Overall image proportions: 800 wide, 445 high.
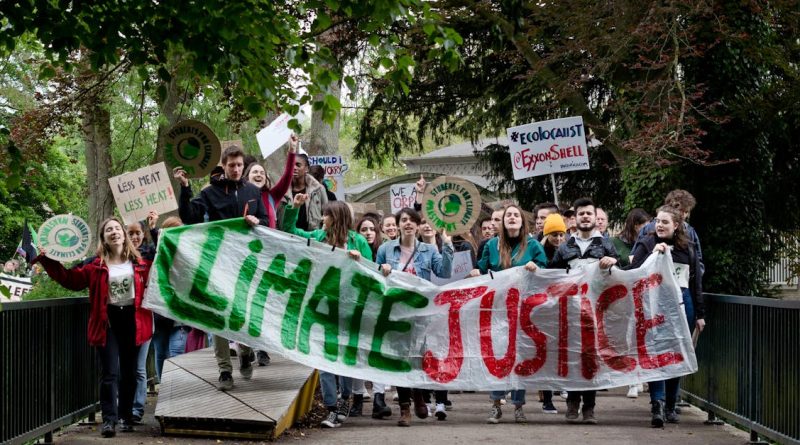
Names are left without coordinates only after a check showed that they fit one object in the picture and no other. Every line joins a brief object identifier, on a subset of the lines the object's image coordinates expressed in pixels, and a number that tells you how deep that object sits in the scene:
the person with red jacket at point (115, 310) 9.87
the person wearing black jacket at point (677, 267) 10.77
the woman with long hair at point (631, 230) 12.76
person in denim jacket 11.15
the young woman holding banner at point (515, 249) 10.94
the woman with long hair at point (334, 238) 10.56
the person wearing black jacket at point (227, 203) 10.26
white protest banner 10.45
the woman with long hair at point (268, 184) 10.87
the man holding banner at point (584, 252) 10.80
